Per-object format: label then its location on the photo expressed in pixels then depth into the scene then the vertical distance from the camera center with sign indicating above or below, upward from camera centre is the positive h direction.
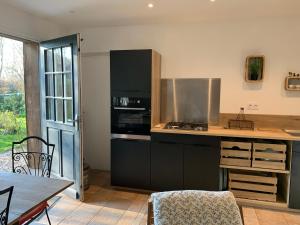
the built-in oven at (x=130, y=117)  3.34 -0.31
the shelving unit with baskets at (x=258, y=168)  3.02 -0.89
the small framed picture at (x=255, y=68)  3.41 +0.37
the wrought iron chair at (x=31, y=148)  3.76 -0.84
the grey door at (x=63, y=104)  3.08 -0.14
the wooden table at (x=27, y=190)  1.50 -0.68
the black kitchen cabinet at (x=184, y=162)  3.13 -0.86
